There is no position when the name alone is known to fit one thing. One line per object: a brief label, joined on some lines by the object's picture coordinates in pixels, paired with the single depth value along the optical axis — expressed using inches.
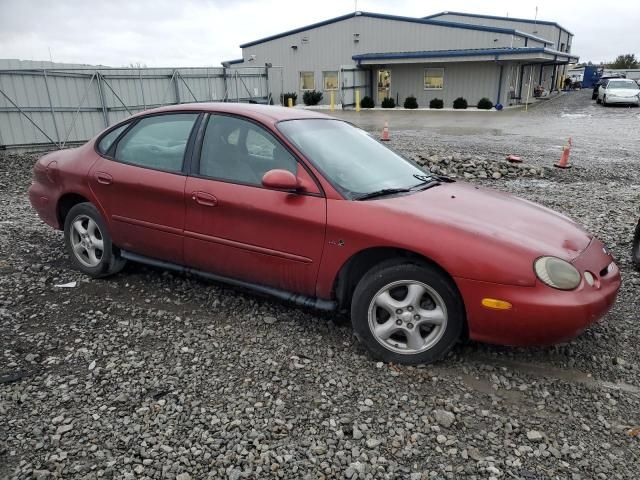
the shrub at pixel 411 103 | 1221.1
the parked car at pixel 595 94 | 1418.4
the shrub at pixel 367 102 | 1253.7
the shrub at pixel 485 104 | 1169.4
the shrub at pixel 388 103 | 1248.8
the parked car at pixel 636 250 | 196.3
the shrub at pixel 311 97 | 1263.5
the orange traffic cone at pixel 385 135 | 593.0
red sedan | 116.5
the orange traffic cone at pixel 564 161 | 428.5
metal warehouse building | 1162.0
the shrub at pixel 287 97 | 1272.1
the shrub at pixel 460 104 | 1191.5
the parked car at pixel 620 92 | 1154.0
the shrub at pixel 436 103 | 1217.4
